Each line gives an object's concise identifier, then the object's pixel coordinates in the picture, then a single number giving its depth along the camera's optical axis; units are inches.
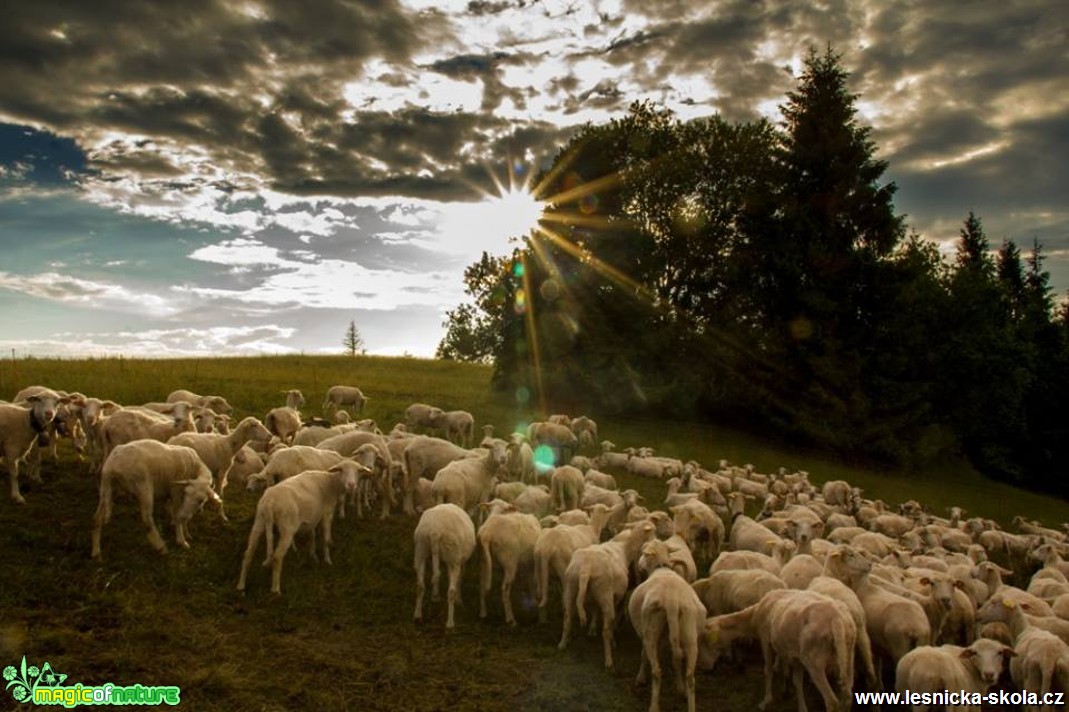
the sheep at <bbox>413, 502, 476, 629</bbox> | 408.2
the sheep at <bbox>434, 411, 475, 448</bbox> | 954.7
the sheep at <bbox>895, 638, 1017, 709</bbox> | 292.5
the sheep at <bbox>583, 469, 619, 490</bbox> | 767.1
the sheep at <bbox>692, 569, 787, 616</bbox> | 393.1
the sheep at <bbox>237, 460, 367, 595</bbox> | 414.0
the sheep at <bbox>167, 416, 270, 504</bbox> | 526.9
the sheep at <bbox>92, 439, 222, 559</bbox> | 418.0
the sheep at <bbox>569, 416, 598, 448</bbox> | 1093.8
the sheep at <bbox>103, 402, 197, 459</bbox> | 521.3
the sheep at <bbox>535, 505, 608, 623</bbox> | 422.9
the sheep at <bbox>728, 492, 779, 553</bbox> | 531.8
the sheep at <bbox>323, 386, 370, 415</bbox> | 1068.5
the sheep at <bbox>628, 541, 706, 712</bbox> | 326.3
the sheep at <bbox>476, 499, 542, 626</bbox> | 428.8
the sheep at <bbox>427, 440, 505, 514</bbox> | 538.6
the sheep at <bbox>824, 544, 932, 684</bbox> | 350.3
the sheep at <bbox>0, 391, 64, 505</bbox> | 463.2
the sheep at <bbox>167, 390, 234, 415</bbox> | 763.4
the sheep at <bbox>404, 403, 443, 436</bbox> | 972.6
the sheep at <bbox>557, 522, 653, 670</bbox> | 380.5
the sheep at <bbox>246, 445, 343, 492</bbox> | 515.2
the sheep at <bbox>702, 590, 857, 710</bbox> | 308.7
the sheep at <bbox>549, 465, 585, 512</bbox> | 658.8
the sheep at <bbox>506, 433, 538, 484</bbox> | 697.0
